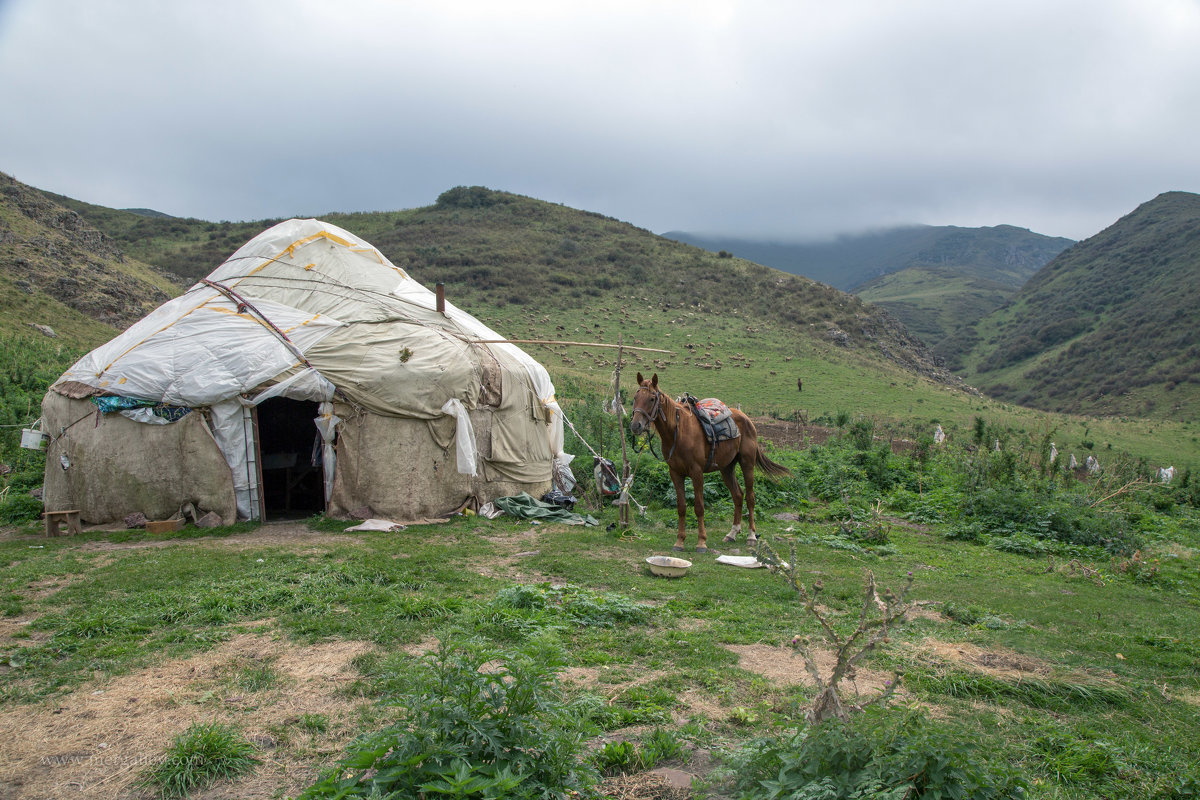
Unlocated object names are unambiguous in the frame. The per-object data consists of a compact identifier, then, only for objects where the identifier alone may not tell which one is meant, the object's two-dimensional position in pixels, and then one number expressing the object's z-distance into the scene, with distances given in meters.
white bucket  8.92
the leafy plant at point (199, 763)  3.17
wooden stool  8.32
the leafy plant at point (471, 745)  2.49
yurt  8.83
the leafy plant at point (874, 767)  2.46
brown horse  8.27
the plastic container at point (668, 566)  7.02
